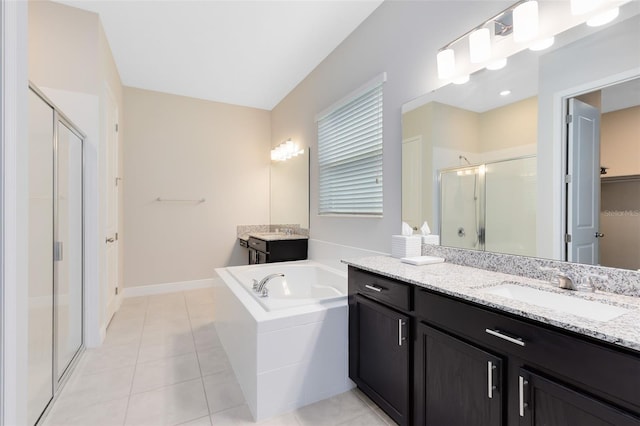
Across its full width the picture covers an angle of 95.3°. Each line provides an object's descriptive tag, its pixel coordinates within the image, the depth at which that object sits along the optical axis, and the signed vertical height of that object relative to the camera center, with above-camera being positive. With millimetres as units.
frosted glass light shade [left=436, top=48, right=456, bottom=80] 1741 +899
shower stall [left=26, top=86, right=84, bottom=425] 1483 -257
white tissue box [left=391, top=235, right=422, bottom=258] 1895 -223
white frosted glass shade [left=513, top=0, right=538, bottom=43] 1347 +894
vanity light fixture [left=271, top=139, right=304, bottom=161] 3746 +816
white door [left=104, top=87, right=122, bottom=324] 2861 +45
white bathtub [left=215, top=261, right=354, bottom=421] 1589 -813
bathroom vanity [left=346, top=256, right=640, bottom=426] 768 -481
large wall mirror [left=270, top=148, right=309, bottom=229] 3551 +277
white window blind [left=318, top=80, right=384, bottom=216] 2436 +524
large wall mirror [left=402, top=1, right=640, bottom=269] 1125 +285
